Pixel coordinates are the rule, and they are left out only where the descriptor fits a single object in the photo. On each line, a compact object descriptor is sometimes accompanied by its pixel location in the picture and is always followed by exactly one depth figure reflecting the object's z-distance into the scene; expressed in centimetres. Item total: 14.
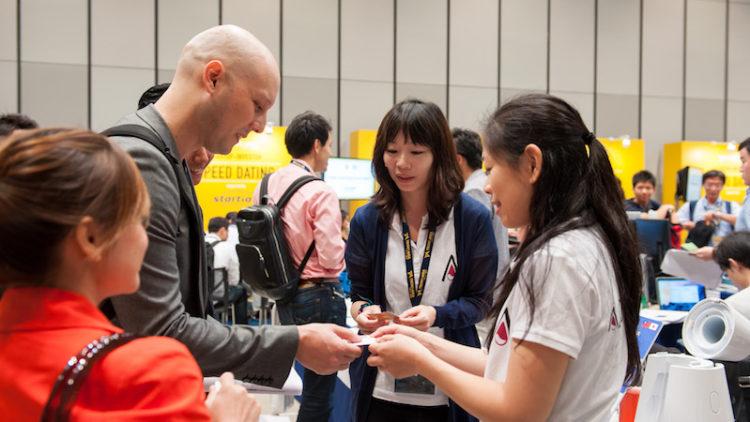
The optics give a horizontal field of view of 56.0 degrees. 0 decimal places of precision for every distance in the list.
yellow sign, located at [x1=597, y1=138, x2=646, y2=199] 1163
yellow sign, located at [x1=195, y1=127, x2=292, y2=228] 962
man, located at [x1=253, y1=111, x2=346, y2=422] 355
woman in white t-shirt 134
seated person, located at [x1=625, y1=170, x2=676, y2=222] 820
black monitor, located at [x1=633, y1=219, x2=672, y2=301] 696
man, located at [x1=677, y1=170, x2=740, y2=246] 785
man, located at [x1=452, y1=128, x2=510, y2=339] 420
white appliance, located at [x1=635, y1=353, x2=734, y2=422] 211
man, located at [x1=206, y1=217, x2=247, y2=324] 681
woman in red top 86
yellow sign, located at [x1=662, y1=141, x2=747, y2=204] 1207
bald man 139
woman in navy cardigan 228
